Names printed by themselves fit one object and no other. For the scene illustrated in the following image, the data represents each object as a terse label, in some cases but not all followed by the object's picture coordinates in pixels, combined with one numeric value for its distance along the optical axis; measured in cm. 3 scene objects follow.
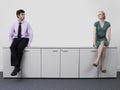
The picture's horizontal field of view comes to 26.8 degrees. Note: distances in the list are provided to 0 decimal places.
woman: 520
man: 512
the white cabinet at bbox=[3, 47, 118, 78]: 522
